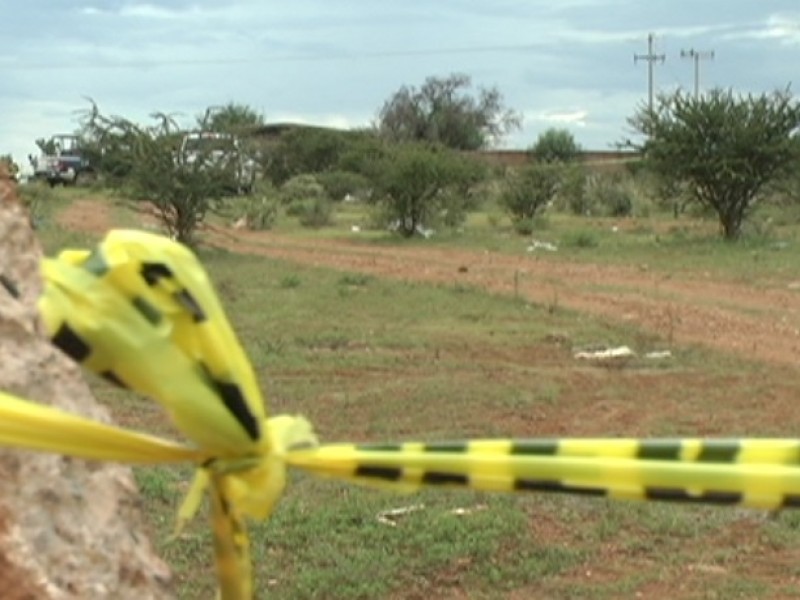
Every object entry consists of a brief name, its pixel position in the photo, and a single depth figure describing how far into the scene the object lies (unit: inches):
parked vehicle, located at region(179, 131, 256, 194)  904.9
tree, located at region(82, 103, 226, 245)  888.9
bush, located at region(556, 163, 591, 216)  1451.8
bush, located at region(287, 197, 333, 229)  1278.3
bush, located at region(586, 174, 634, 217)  1441.9
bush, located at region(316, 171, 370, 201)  1671.1
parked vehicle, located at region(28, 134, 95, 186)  1959.9
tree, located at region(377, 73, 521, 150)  2251.5
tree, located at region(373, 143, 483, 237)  1083.9
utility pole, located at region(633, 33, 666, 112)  2199.8
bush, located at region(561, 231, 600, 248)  988.6
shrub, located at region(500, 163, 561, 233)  1256.8
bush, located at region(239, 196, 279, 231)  1213.7
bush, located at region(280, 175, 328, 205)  1596.9
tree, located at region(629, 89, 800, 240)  1011.3
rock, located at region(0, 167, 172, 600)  98.8
